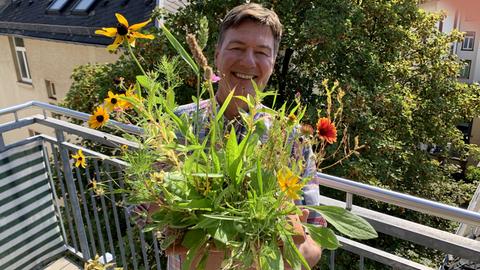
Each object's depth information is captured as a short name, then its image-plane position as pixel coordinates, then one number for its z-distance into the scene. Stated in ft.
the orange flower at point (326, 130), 2.68
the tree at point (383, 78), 18.17
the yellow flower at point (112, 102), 3.41
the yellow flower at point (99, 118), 3.72
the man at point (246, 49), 3.96
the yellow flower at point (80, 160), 4.84
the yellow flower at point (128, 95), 3.20
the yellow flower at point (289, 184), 2.35
